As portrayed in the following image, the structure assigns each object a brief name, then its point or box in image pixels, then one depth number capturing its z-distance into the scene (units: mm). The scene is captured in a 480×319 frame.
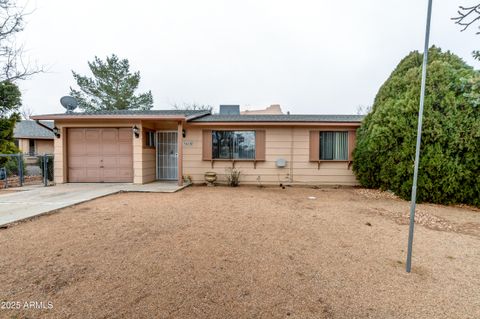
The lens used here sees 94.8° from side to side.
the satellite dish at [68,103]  9836
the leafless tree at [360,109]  25875
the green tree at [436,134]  5680
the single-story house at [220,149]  8336
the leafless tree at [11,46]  6172
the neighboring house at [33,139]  16766
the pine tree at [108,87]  20234
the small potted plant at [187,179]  8938
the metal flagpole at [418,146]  2340
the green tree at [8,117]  8484
